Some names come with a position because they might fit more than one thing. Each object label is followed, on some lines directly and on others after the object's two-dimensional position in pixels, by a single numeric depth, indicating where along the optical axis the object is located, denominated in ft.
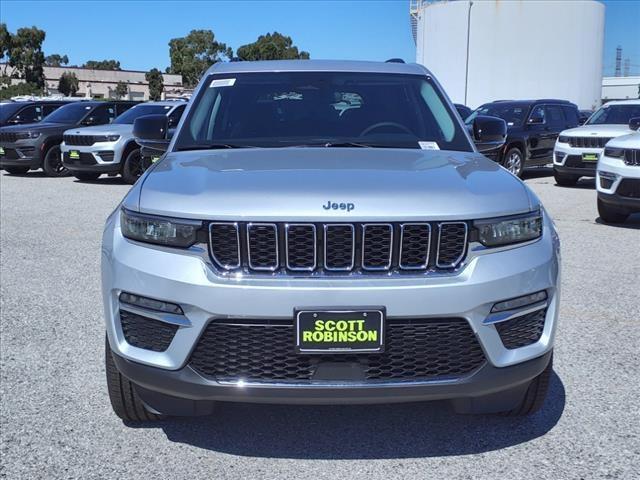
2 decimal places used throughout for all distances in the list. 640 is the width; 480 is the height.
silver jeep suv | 8.97
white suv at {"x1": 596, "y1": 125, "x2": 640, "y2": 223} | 28.94
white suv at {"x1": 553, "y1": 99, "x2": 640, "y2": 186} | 43.68
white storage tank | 167.32
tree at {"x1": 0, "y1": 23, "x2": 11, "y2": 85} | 228.43
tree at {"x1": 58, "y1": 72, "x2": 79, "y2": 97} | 264.11
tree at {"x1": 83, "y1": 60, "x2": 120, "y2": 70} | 416.26
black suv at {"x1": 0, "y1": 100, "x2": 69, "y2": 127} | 60.03
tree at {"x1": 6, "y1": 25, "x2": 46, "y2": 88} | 234.79
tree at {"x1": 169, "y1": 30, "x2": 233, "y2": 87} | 274.16
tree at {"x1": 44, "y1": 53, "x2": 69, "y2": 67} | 423.60
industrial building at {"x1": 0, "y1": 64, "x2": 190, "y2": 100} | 318.47
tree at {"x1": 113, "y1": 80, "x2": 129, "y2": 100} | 301.02
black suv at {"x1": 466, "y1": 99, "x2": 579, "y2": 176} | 50.01
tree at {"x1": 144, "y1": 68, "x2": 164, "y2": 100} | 285.64
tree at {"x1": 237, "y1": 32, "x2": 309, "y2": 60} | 265.75
